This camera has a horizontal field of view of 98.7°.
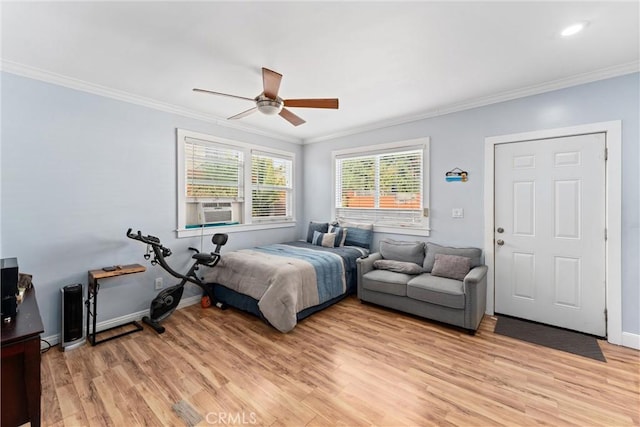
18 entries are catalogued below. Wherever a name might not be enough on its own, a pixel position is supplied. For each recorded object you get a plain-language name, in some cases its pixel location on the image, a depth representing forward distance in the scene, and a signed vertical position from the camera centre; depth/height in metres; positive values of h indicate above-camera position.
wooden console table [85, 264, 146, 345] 2.65 -0.79
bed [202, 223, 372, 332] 2.90 -0.82
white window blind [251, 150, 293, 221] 4.61 +0.47
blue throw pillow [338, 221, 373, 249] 4.39 -0.36
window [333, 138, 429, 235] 3.99 +0.43
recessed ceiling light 1.98 +1.36
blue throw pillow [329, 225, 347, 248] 4.42 -0.36
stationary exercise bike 3.01 -0.81
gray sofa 2.88 -0.80
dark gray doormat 2.56 -1.26
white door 2.79 -0.20
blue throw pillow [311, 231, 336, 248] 4.38 -0.44
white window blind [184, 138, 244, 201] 3.76 +0.61
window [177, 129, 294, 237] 3.73 +0.42
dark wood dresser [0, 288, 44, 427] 1.29 -0.80
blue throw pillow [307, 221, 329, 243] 4.72 -0.27
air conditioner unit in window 3.83 +0.00
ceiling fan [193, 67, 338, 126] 2.46 +1.03
